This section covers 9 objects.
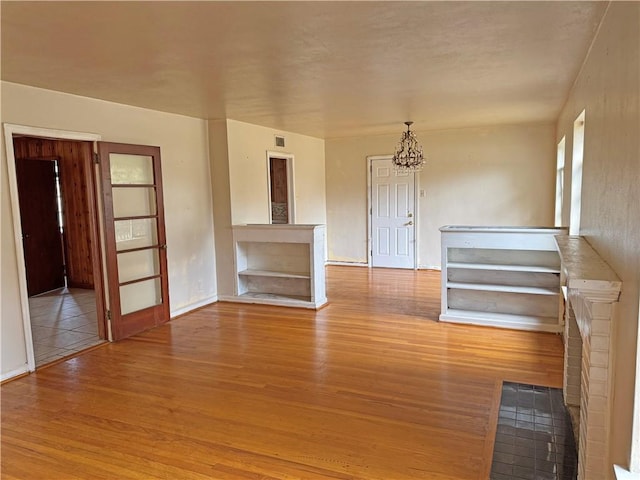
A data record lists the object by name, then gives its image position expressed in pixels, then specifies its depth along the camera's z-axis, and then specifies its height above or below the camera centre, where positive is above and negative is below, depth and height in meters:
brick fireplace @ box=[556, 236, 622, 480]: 1.83 -0.70
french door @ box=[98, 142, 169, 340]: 4.66 -0.38
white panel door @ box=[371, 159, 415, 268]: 8.23 -0.34
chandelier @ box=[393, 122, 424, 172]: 7.14 +0.70
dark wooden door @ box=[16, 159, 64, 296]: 6.87 -0.30
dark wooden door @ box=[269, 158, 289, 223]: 8.65 +0.19
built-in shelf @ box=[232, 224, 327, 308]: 5.79 -0.88
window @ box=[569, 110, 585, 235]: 3.90 +0.18
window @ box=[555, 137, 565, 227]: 5.66 +0.16
